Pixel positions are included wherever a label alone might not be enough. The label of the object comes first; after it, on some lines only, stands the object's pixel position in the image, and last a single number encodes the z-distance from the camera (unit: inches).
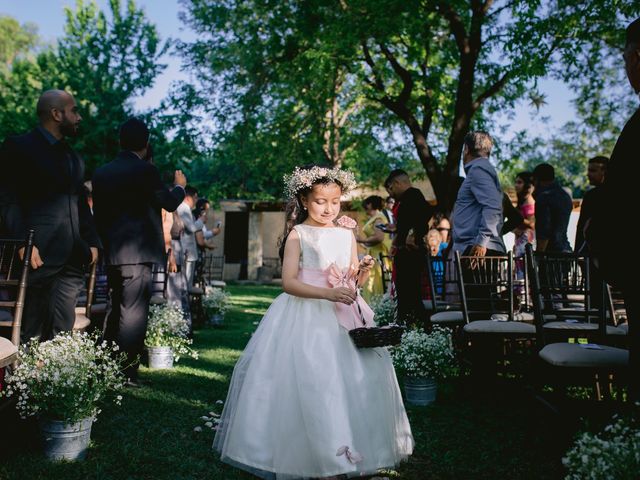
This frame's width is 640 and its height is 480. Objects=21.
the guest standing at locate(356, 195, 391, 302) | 424.5
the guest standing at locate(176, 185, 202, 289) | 362.0
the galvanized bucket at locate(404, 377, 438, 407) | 203.0
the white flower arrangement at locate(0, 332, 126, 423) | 137.3
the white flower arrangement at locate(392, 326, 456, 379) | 198.5
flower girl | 129.3
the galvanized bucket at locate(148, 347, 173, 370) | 261.6
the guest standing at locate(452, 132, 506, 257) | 234.4
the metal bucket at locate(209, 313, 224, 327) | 426.6
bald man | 175.9
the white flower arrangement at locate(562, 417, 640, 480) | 86.4
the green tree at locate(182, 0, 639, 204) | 450.0
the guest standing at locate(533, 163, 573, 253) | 316.8
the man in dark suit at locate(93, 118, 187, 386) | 217.0
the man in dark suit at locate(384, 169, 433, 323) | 293.1
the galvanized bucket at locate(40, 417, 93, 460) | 140.4
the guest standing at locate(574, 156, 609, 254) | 244.6
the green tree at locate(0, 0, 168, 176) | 829.2
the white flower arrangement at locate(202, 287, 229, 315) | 425.4
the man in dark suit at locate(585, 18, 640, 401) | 103.0
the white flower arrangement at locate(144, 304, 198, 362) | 262.6
